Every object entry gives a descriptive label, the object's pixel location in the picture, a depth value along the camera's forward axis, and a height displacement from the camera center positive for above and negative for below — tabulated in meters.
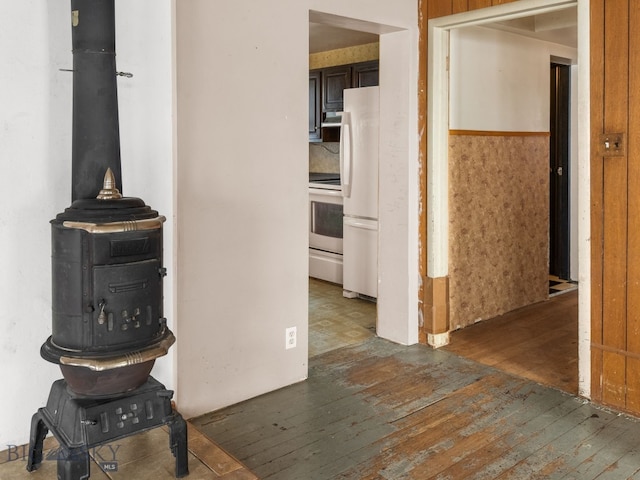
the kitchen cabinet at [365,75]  5.69 +1.21
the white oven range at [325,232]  5.60 -0.27
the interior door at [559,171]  5.68 +0.28
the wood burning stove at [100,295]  2.03 -0.31
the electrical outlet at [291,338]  3.30 -0.73
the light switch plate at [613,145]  2.90 +0.26
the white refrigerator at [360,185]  4.95 +0.14
